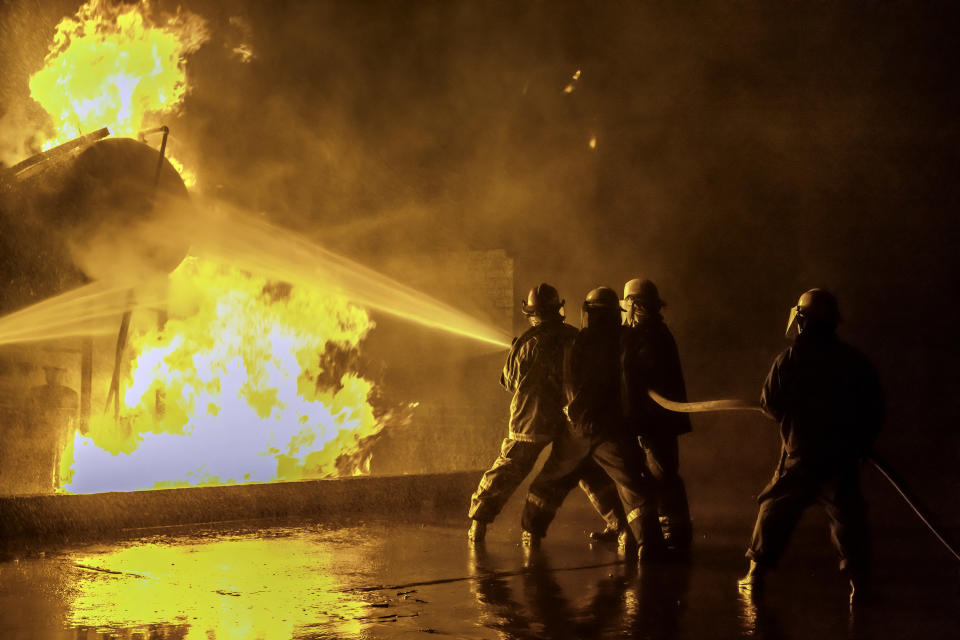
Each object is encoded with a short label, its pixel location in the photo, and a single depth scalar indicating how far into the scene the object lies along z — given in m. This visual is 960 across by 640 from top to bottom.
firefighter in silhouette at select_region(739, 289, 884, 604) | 5.62
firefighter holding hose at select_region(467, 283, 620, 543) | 7.32
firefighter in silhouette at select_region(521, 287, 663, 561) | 6.80
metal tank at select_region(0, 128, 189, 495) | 8.71
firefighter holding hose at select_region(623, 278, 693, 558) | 7.11
